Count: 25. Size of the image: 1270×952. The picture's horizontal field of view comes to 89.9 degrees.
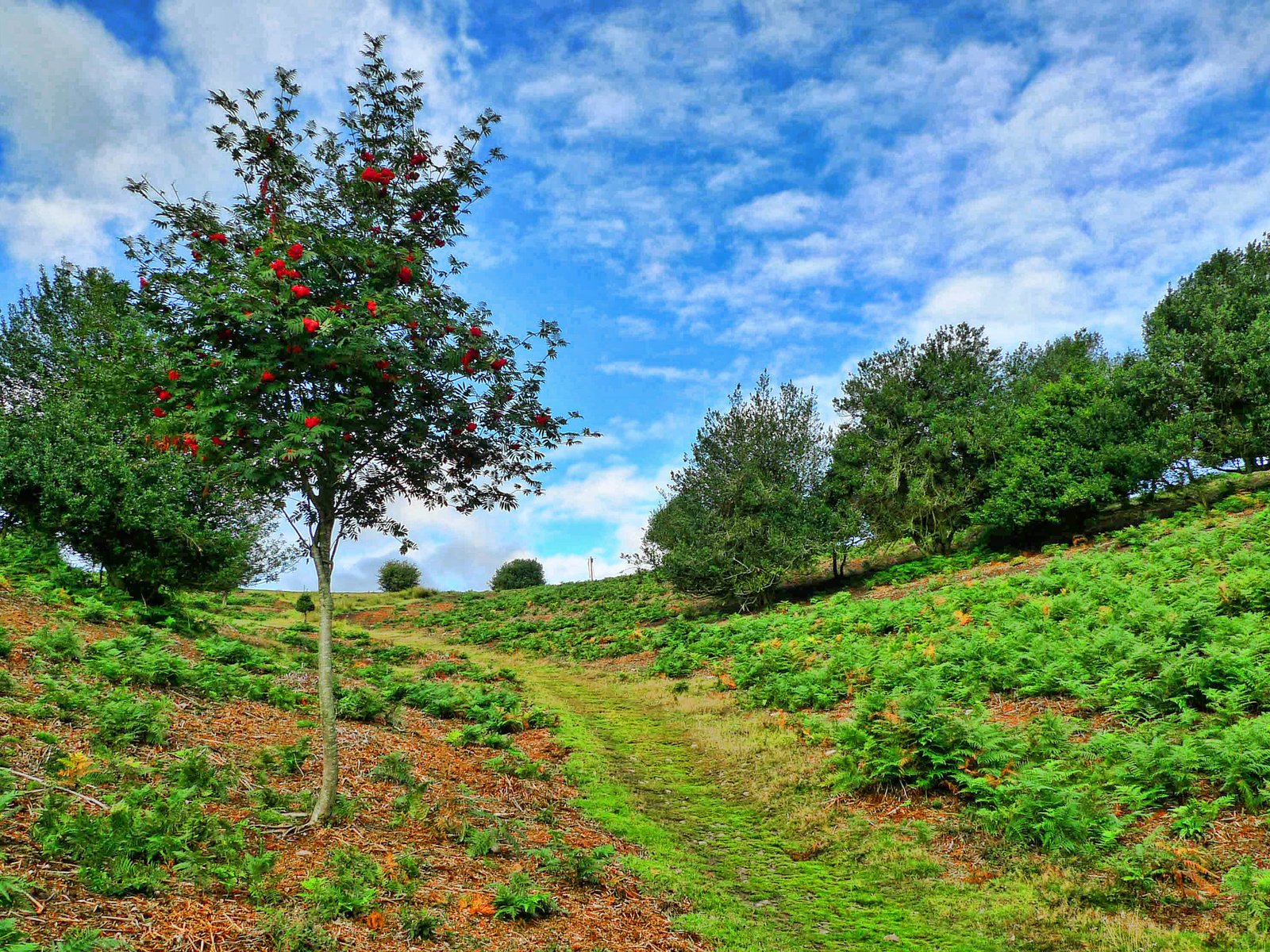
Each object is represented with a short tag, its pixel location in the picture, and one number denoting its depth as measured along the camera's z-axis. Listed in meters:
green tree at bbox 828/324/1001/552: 27.67
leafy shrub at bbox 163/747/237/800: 6.23
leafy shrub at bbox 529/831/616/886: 6.30
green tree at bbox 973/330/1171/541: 23.67
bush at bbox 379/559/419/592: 53.19
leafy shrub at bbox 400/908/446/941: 4.79
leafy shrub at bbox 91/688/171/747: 7.02
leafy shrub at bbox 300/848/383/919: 4.82
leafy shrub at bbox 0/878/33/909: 3.85
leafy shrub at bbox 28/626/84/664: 9.41
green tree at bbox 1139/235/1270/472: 24.23
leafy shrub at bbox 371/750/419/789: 7.94
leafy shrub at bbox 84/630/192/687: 9.19
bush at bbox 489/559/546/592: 56.72
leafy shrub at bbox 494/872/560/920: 5.35
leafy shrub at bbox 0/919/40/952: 3.36
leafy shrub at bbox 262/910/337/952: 4.30
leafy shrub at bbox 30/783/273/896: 4.52
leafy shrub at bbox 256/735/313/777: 7.62
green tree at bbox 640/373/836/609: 25.77
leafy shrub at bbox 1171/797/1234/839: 6.16
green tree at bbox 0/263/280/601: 15.73
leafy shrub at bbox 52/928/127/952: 3.50
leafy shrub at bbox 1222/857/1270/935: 5.09
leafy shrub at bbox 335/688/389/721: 10.74
